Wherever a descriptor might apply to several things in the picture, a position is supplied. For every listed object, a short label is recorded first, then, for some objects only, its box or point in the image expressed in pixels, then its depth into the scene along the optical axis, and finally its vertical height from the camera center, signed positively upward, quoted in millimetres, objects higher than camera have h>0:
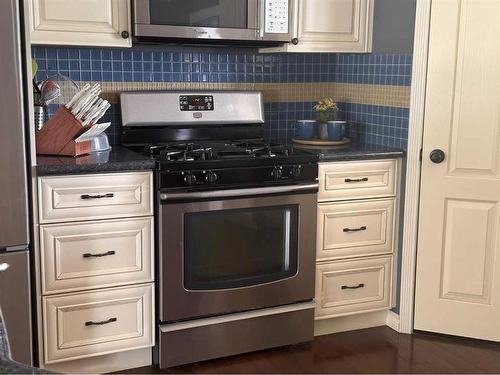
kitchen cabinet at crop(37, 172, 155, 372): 2691 -820
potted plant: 3506 -286
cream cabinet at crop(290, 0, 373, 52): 3336 +190
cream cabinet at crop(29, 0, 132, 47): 2836 +160
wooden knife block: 2854 -303
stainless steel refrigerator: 2441 -471
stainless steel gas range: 2861 -763
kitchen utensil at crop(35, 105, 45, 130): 2980 -239
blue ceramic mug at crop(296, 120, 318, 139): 3518 -323
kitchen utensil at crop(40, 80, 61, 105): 3029 -137
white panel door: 3064 -507
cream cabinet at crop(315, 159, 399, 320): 3219 -808
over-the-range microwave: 3008 +189
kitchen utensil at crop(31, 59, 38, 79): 2991 -30
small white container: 3016 -358
